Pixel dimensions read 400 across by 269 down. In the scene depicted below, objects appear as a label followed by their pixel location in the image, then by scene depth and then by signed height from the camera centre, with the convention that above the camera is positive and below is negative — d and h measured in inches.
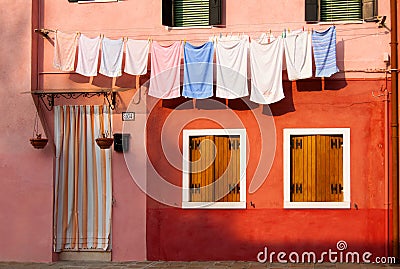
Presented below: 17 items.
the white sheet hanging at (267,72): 528.4 +50.1
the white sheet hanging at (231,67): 532.1 +53.9
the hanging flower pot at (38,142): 551.5 -1.3
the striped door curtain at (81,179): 561.0 -29.6
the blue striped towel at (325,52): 520.1 +63.6
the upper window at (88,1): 565.0 +107.6
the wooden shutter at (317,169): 532.4 -19.8
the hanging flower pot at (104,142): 545.0 -1.0
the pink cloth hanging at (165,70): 542.9 +52.6
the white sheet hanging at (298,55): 522.3 +61.6
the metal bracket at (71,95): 553.9 +35.0
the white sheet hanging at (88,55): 549.6 +64.1
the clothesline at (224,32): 534.9 +82.1
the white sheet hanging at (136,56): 544.1 +62.8
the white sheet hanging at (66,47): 553.9 +70.4
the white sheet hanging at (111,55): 545.6 +63.6
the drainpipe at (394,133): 516.7 +6.4
